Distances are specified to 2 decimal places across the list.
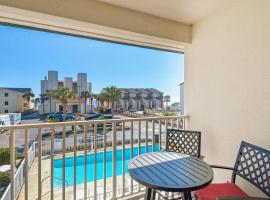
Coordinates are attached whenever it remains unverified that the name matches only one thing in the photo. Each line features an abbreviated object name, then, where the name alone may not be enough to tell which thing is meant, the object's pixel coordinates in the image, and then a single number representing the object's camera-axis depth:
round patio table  1.37
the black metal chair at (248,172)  1.67
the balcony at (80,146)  1.97
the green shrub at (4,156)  1.94
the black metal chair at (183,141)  2.51
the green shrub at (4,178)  1.92
